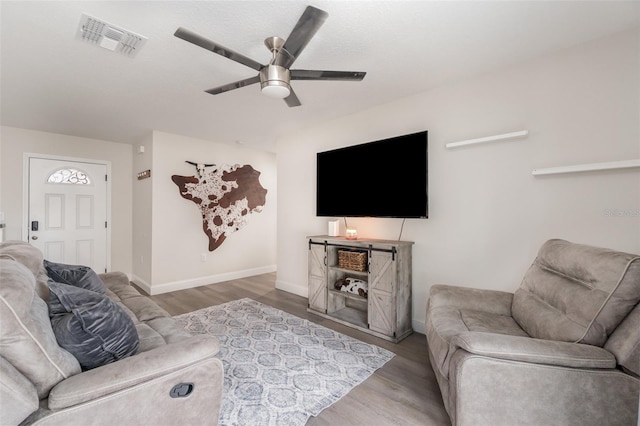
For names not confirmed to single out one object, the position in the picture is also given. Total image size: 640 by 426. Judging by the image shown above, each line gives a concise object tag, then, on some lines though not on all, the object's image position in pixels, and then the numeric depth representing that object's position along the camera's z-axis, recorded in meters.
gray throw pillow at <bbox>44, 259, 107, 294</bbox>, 1.86
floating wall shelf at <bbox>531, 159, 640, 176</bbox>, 1.78
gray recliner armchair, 1.22
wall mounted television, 2.62
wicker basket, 2.93
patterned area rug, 1.68
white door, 3.98
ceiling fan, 1.49
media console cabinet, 2.61
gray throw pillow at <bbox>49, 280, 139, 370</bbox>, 1.17
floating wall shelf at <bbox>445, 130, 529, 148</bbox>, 2.20
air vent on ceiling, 1.80
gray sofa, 0.92
